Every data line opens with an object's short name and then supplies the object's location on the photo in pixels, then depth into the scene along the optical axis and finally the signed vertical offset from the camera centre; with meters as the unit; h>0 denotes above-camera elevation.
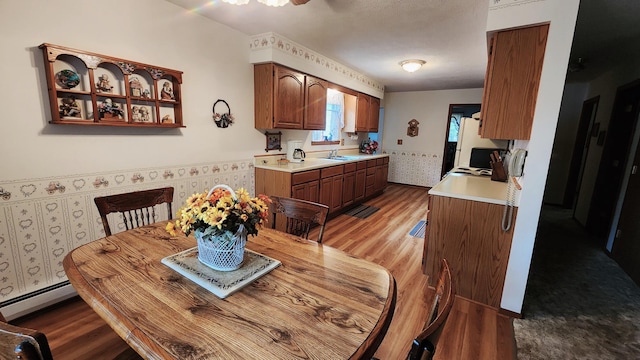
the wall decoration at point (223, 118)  2.78 +0.15
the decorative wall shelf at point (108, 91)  1.76 +0.28
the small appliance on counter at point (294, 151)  3.76 -0.22
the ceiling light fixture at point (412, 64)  3.65 +1.00
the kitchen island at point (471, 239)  2.00 -0.75
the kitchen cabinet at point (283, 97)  3.08 +0.45
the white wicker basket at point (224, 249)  1.05 -0.46
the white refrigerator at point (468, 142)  4.37 +0.00
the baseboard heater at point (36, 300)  1.75 -1.18
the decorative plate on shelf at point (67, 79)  1.77 +0.31
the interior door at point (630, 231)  2.51 -0.80
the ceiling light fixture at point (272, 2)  1.71 +0.82
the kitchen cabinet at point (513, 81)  1.76 +0.41
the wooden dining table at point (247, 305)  0.74 -0.57
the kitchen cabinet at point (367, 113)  5.03 +0.48
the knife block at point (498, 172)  2.90 -0.31
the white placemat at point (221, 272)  1.00 -0.56
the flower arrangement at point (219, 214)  1.01 -0.31
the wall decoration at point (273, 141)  3.47 -0.09
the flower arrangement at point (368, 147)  5.73 -0.19
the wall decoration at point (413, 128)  6.21 +0.26
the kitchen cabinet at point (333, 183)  3.19 -0.64
